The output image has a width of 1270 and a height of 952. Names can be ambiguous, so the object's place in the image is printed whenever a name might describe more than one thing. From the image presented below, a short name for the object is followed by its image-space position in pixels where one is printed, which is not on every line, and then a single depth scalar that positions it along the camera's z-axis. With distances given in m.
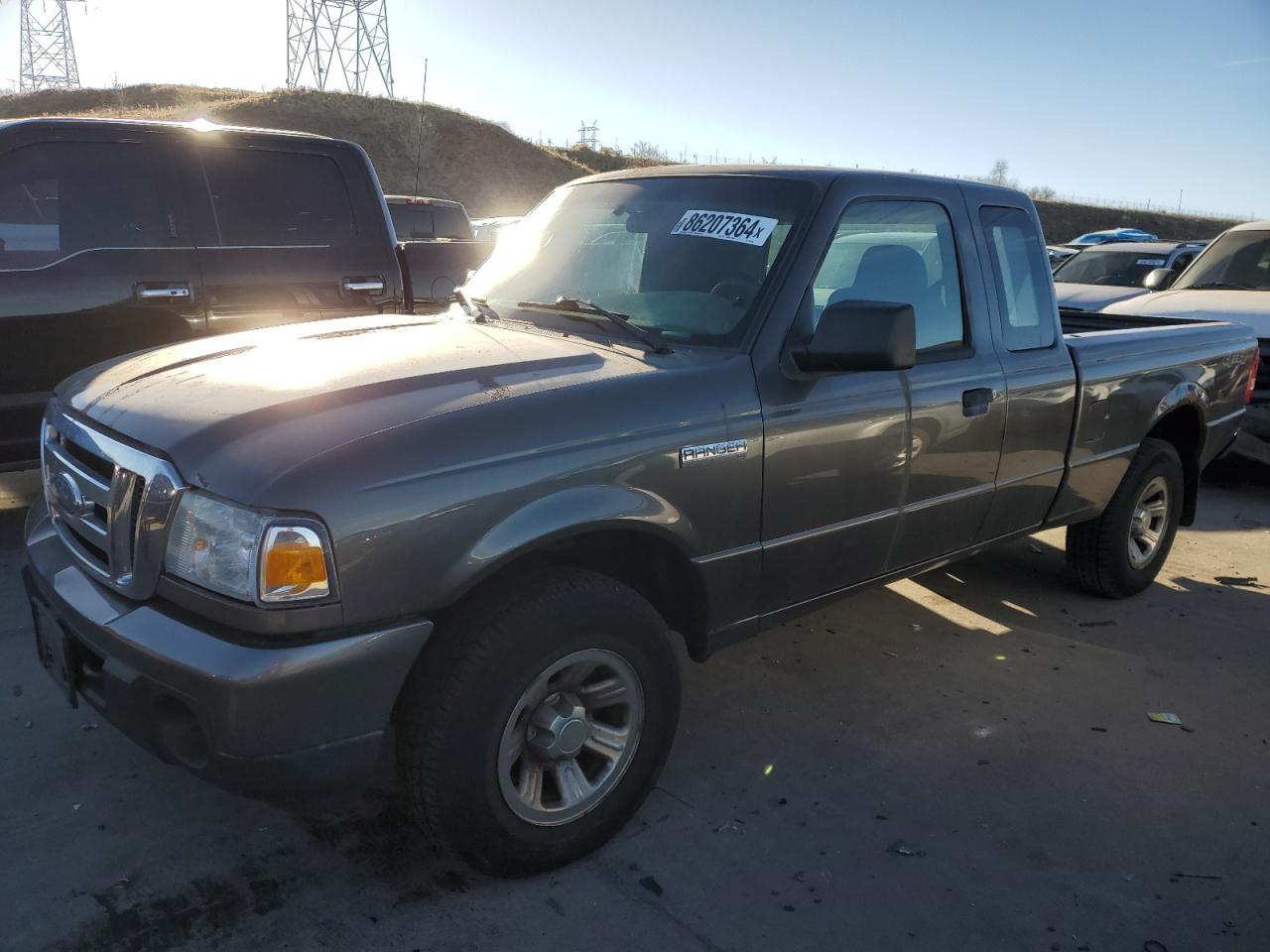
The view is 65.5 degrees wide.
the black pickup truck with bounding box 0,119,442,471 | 4.64
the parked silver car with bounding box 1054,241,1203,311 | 10.37
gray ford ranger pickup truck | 2.16
